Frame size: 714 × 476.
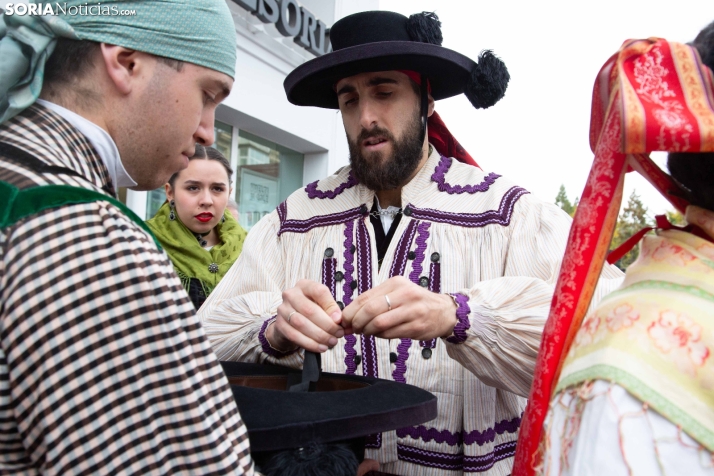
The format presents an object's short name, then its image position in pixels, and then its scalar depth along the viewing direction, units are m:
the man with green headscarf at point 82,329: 0.93
